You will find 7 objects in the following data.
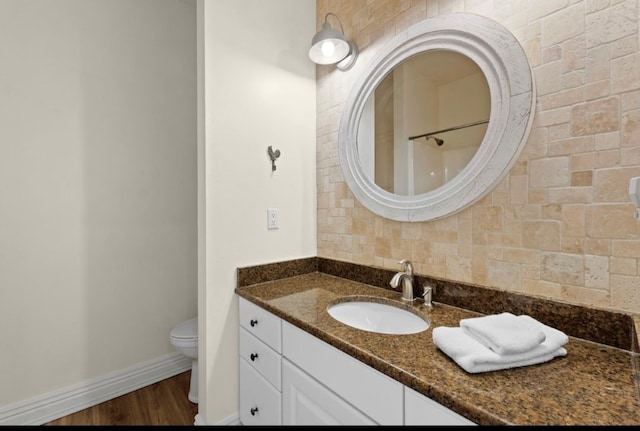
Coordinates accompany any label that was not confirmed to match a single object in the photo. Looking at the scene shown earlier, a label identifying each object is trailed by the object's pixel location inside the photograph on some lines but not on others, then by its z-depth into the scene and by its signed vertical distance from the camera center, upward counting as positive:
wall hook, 1.62 +0.33
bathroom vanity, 0.61 -0.38
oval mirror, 1.05 +0.41
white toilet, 1.79 -0.78
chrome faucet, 1.27 -0.28
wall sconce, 1.44 +0.85
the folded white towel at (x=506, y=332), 0.73 -0.30
